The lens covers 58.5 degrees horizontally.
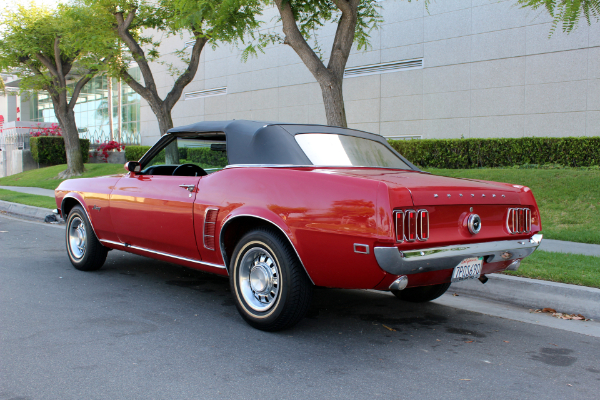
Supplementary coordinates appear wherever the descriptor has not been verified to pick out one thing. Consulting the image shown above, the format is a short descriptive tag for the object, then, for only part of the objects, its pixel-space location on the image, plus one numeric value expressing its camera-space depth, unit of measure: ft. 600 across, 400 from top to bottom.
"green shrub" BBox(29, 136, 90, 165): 88.17
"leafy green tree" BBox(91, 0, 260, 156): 42.68
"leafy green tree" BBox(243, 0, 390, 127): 35.14
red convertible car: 11.53
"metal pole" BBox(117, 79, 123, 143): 117.26
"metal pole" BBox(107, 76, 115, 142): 124.98
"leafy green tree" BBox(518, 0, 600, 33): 22.90
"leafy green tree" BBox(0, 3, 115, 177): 65.21
